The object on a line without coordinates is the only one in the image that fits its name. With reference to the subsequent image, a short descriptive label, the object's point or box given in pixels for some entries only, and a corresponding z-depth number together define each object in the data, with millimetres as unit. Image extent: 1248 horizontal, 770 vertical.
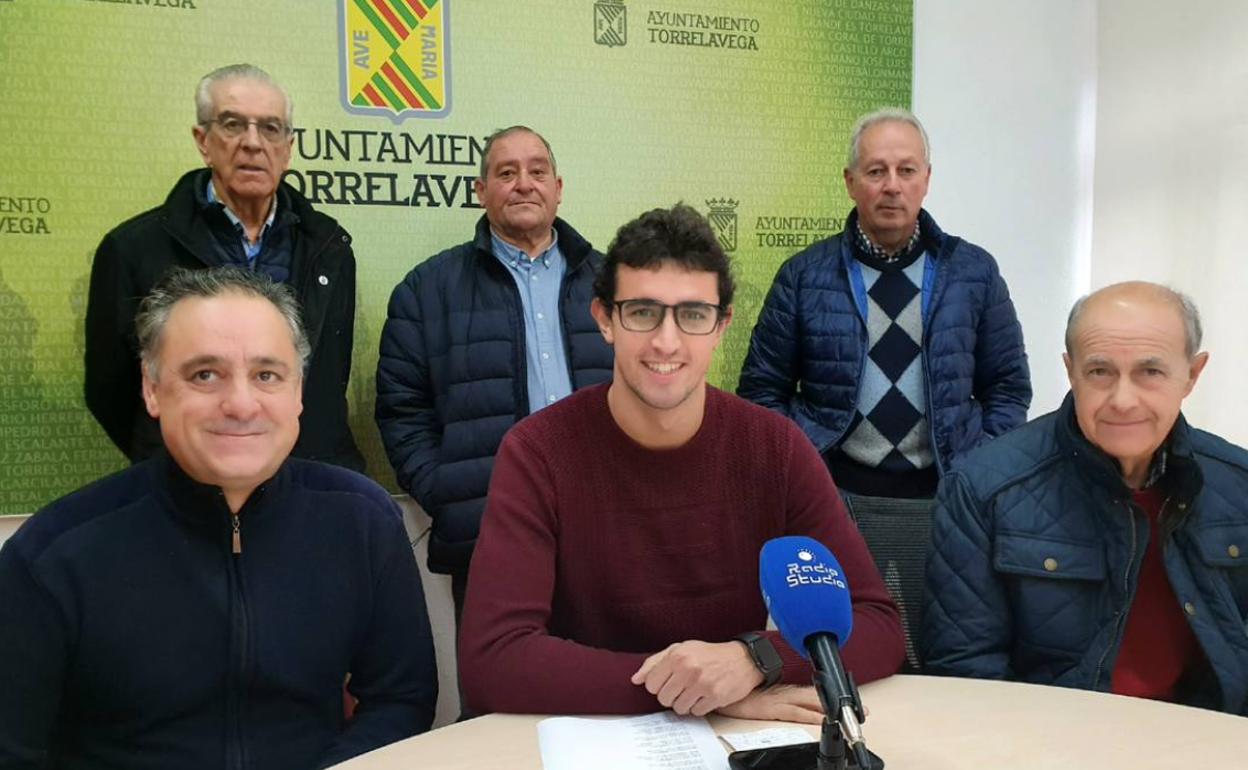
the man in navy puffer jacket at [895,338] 2707
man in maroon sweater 1627
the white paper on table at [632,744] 1248
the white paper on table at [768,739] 1297
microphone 968
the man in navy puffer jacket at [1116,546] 1715
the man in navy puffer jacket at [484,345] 2631
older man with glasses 2377
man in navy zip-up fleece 1389
